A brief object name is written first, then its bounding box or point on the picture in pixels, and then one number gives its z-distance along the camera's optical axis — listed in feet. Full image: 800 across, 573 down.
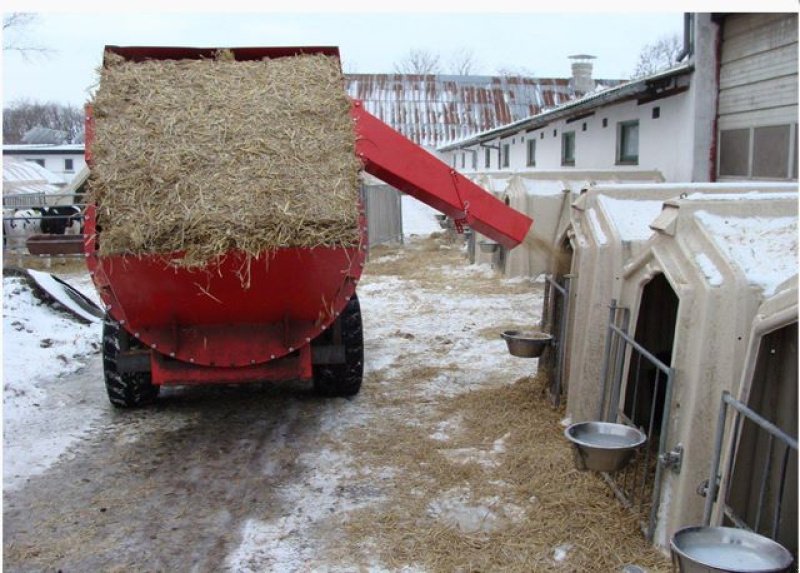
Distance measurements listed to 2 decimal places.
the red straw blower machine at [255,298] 16.21
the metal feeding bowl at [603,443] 13.29
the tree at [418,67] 206.82
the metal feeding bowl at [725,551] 9.46
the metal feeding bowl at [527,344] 21.52
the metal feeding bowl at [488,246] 39.70
